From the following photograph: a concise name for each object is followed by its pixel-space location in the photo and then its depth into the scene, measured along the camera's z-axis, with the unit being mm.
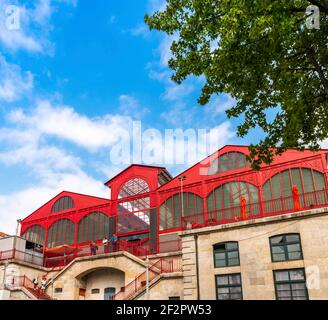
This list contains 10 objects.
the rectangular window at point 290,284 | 18438
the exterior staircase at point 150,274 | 25234
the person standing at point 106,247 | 34241
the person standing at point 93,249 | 32531
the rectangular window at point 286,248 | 19375
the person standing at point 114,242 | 32103
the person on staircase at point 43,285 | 29688
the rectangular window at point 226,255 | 20938
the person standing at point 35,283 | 29652
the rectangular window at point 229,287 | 20094
